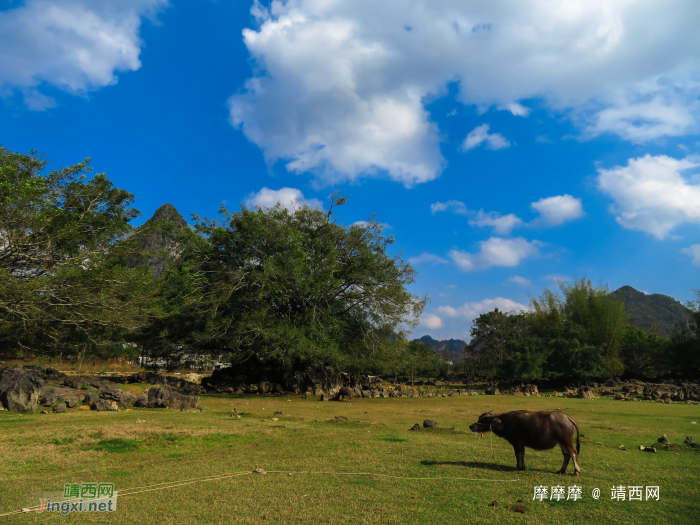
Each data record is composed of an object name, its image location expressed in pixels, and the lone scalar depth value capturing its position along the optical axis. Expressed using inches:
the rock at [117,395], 517.0
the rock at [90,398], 481.1
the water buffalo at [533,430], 203.6
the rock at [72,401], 476.7
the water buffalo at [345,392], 822.7
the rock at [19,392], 425.7
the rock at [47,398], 467.5
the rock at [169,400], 521.7
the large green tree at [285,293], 785.6
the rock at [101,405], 474.0
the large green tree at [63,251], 498.6
